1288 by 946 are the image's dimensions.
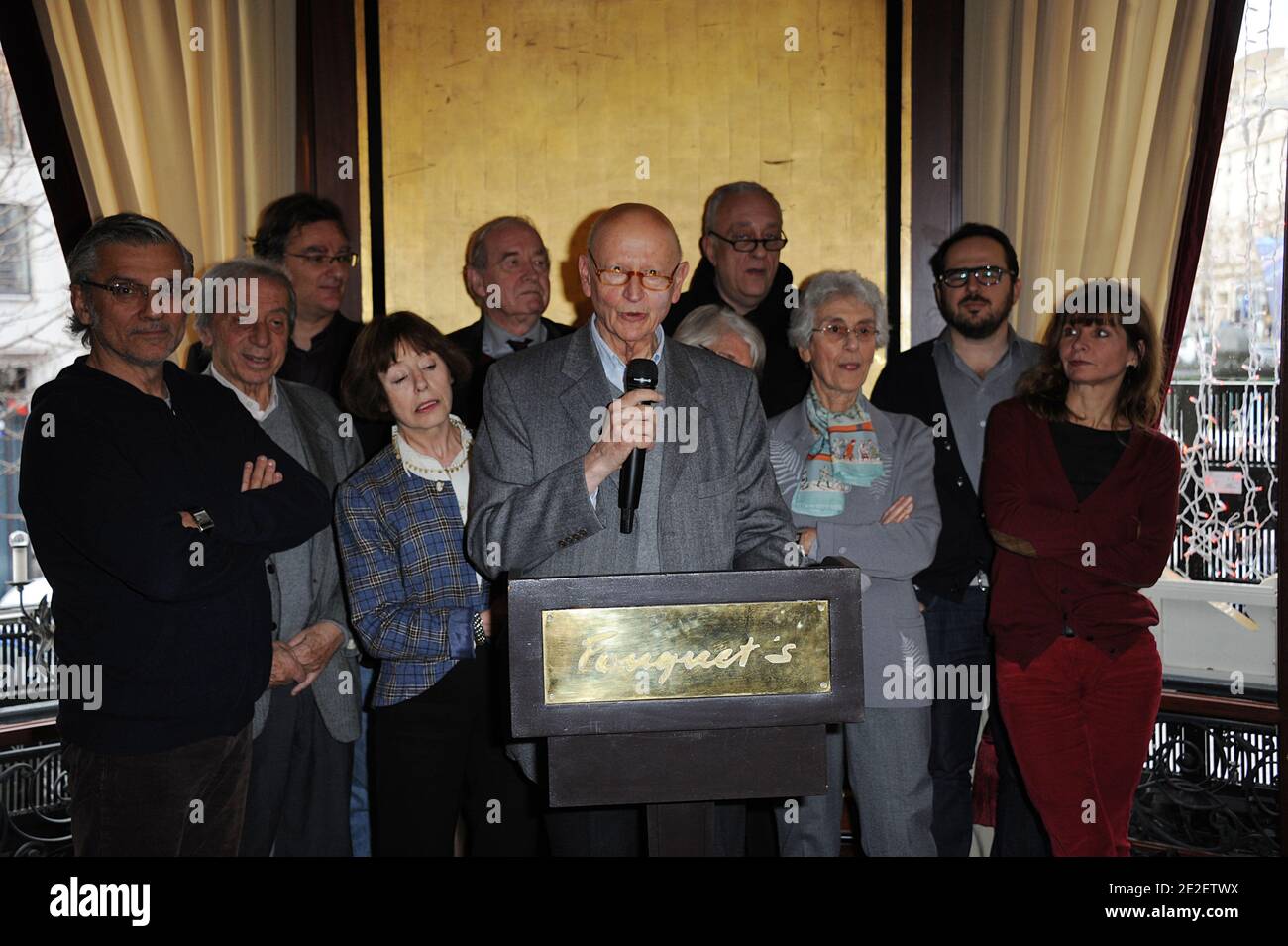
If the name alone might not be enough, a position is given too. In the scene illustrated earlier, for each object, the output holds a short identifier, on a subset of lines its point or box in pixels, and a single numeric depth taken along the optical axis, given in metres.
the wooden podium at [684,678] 1.57
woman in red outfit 2.94
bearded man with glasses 3.22
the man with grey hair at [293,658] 2.88
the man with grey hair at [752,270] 3.60
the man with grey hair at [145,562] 2.41
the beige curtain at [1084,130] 3.67
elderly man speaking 2.17
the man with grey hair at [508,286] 3.60
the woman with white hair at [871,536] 2.90
